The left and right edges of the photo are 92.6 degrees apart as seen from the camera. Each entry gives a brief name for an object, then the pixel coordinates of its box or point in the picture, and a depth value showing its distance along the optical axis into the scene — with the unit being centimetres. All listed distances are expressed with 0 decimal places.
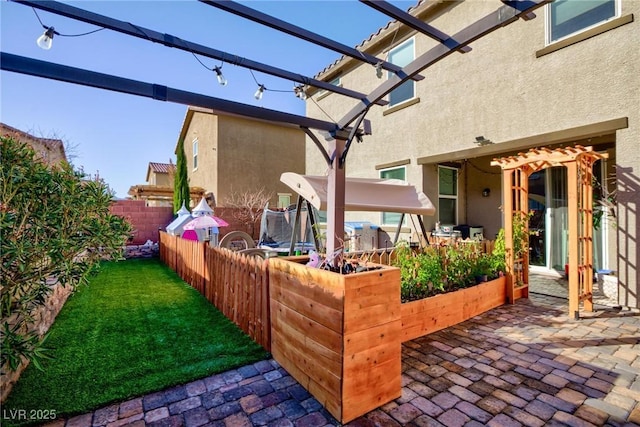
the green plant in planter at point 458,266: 481
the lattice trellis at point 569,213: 475
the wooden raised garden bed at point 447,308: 401
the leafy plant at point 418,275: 429
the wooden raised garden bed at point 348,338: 250
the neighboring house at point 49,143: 846
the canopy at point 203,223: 873
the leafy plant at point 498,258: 552
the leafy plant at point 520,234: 573
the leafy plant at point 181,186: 1353
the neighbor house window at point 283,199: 1627
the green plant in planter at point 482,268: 515
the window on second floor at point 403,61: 852
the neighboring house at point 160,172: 2630
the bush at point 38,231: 231
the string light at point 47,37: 273
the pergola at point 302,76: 243
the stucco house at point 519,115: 499
